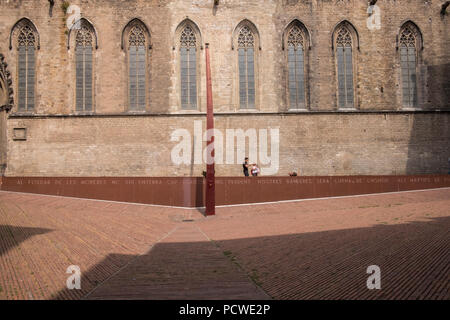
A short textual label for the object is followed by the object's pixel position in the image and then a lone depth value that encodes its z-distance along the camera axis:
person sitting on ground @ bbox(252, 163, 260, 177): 16.80
